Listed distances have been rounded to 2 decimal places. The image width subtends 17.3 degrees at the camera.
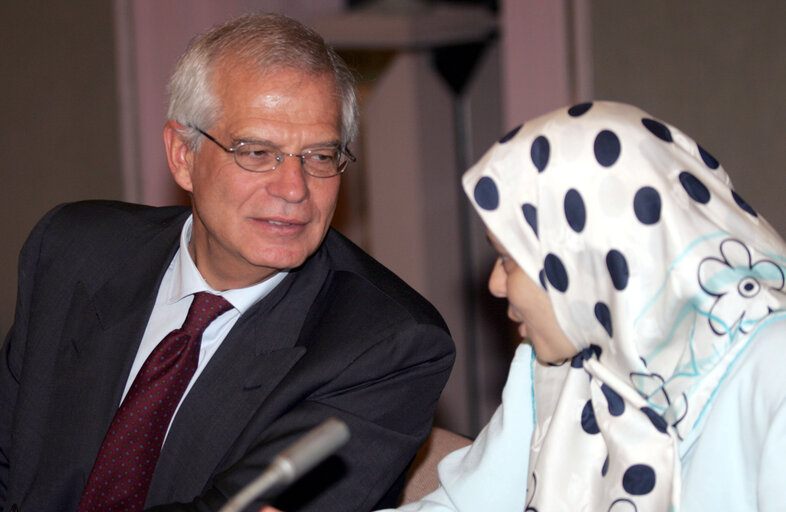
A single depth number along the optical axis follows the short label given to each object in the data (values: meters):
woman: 2.00
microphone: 1.88
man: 2.20
